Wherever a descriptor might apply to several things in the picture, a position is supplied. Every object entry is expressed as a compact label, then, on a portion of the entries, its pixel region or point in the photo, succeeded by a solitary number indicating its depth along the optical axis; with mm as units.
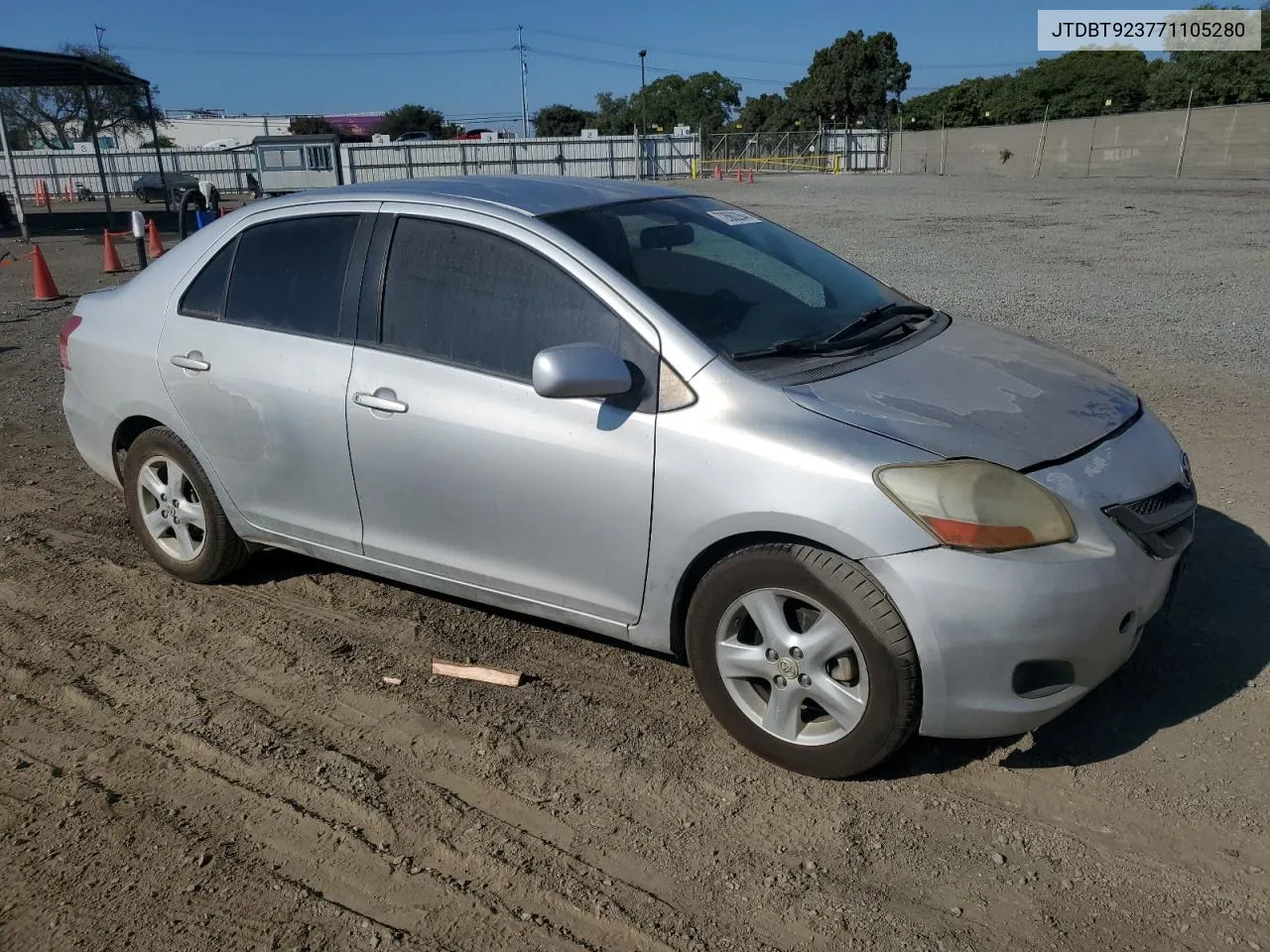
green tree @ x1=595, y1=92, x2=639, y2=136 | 102938
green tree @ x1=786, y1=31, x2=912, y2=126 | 77500
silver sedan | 2811
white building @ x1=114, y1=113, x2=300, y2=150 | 99438
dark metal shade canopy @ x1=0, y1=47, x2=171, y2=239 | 22766
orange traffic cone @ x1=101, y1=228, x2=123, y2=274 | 16438
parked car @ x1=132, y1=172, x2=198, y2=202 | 36759
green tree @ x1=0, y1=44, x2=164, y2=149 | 60375
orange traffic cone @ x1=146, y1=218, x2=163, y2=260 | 18188
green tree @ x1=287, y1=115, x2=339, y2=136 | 83781
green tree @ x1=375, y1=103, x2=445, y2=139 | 88188
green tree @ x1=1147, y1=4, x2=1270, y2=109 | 47500
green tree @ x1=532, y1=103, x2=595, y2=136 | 94369
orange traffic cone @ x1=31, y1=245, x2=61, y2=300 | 13359
